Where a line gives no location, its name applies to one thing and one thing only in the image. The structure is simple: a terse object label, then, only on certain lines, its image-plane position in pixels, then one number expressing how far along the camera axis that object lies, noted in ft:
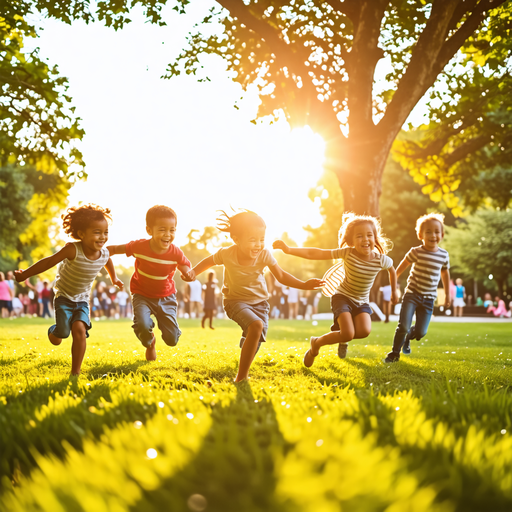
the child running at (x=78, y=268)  20.29
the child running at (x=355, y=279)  21.74
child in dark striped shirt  25.93
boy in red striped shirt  21.30
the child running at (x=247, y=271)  18.69
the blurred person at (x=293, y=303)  94.43
